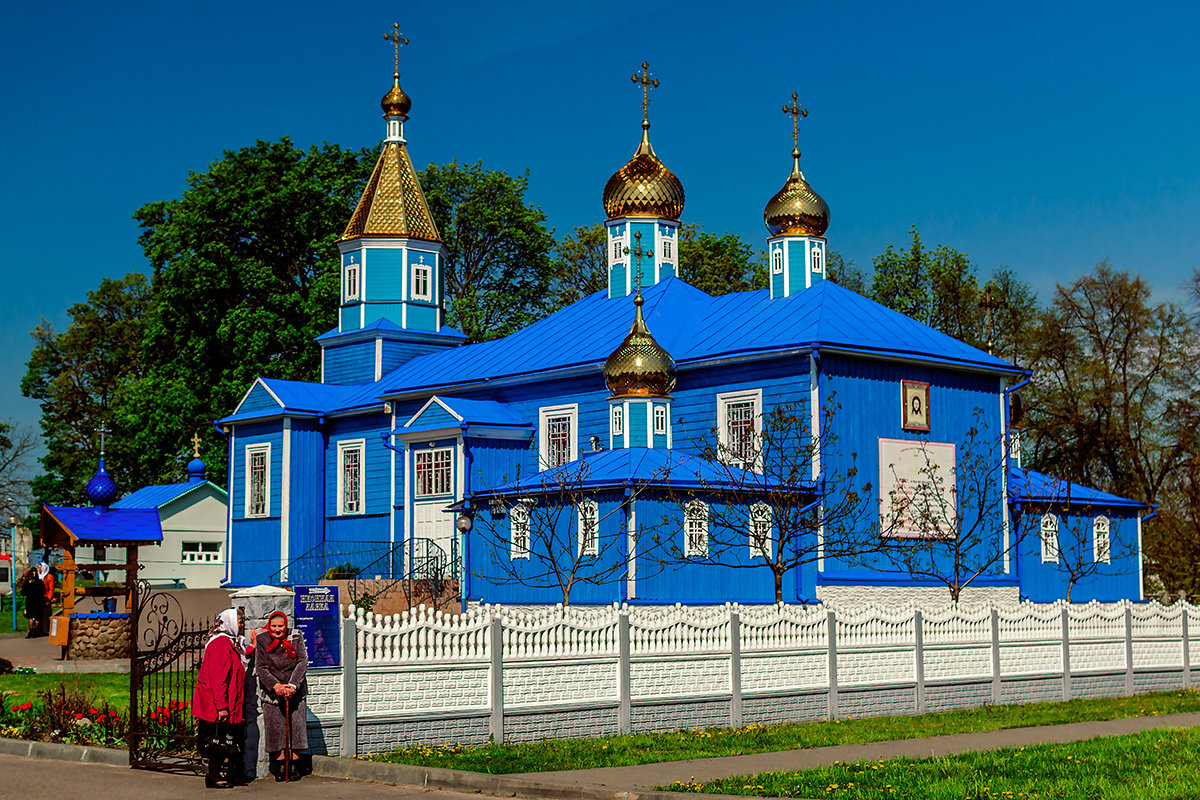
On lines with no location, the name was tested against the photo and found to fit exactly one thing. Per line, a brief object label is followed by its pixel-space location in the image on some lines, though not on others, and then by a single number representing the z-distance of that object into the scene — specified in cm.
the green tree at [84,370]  6156
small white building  4456
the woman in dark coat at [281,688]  1268
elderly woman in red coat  1234
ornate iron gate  1316
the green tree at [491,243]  5319
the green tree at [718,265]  5528
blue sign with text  1347
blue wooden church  2709
